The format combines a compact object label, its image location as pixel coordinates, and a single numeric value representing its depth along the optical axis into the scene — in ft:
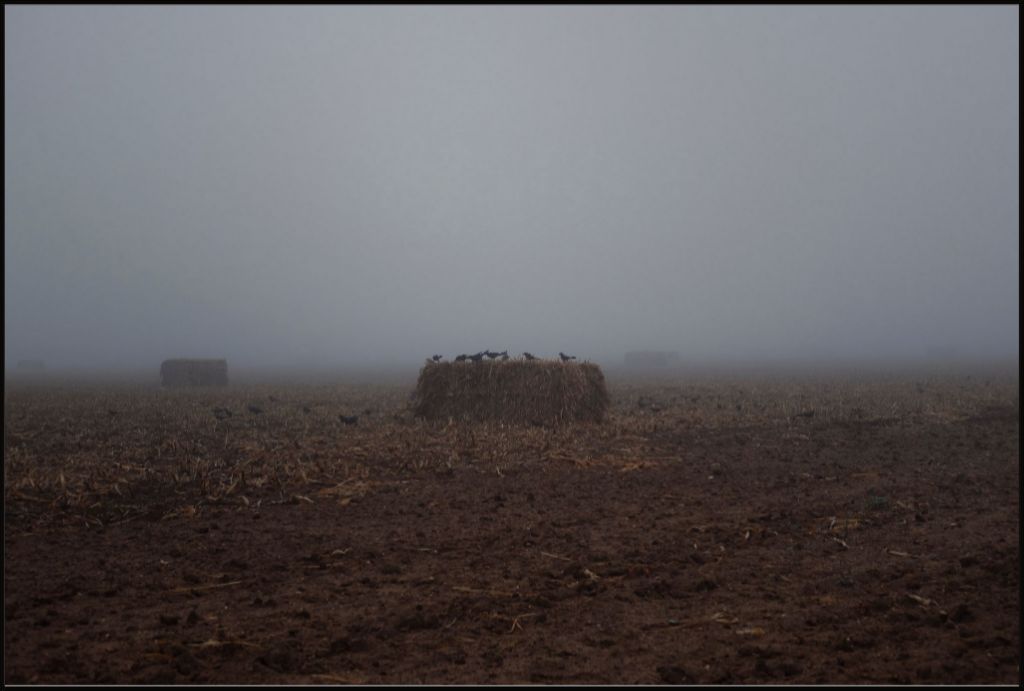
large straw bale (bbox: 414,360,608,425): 52.49
